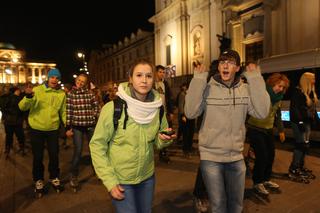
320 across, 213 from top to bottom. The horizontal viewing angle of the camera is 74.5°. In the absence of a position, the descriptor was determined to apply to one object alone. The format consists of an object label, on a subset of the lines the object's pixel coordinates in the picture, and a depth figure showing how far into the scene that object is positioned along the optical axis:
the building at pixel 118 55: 30.99
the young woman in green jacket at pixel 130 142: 1.74
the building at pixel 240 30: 12.65
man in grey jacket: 2.07
